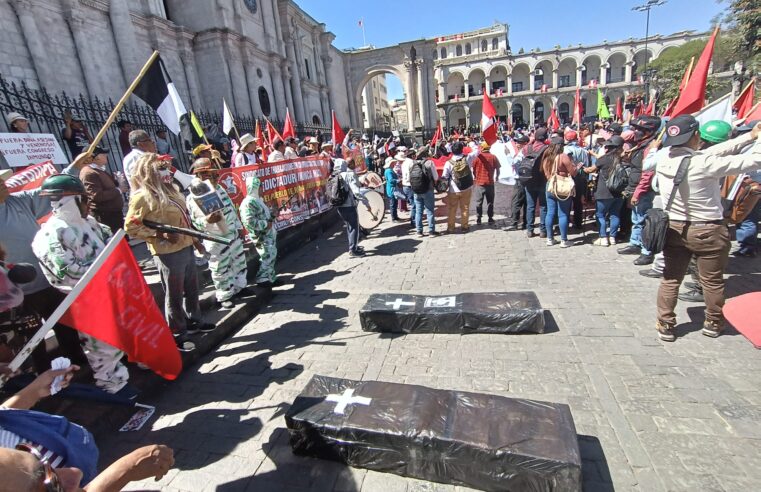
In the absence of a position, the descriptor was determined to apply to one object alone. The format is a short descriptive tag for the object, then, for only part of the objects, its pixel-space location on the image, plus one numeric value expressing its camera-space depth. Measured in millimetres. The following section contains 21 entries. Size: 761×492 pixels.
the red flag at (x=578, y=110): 15733
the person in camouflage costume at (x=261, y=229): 5656
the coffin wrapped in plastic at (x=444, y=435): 2131
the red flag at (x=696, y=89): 4430
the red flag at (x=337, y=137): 11438
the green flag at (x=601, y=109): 15762
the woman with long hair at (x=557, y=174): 6328
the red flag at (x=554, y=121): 15380
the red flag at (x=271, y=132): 11048
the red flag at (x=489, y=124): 9234
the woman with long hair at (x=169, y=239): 3723
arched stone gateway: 38906
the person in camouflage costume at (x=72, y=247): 2854
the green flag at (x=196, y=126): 6347
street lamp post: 29094
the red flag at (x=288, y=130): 11948
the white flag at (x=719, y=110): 5199
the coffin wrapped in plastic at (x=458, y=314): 3988
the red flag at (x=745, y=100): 6524
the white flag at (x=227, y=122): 9180
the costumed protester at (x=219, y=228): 4625
